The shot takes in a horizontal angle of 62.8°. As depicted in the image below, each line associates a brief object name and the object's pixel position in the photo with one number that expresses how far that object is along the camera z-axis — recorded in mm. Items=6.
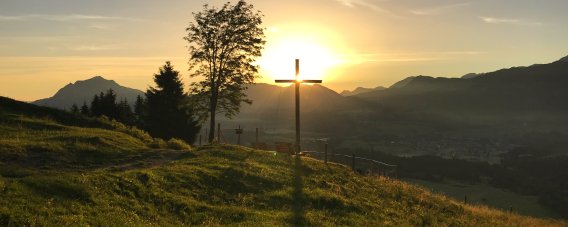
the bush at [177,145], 37062
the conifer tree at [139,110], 66075
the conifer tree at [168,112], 61906
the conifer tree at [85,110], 70669
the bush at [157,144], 35031
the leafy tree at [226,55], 52969
